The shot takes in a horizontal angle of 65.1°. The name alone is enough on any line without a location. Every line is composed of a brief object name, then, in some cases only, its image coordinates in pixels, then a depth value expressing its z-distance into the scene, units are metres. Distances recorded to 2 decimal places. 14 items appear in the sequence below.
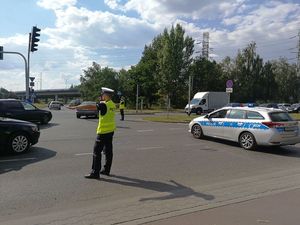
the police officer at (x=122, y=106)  16.54
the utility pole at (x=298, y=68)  50.49
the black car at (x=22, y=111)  12.16
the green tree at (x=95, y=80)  60.51
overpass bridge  90.21
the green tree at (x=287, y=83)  52.79
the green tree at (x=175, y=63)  39.28
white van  26.74
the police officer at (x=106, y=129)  4.72
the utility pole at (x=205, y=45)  51.21
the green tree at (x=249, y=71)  49.55
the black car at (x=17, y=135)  6.31
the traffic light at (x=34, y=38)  14.56
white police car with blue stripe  7.46
